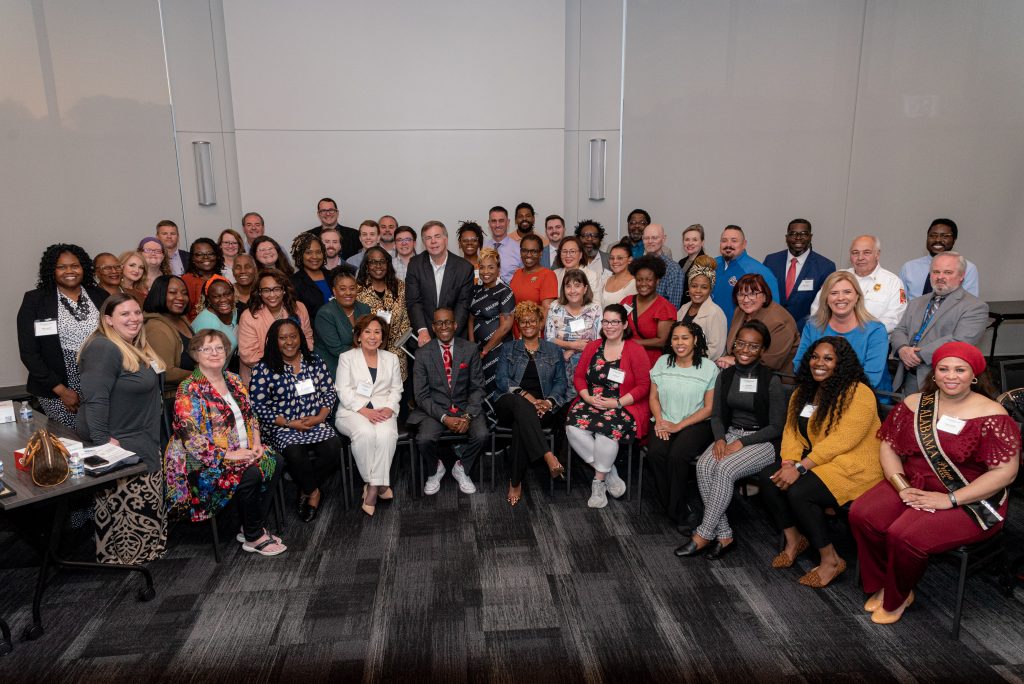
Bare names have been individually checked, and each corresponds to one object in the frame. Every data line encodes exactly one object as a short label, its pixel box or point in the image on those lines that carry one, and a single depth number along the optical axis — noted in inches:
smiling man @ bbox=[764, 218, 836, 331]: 198.8
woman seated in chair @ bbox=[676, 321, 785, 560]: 134.9
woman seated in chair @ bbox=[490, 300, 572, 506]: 158.1
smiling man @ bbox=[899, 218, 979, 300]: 189.0
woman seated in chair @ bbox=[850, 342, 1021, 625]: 104.9
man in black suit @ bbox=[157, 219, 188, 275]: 208.7
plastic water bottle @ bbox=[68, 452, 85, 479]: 106.8
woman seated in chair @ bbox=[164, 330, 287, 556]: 129.9
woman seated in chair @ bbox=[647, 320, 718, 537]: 145.9
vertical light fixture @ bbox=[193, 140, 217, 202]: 263.3
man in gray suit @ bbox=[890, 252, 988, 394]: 144.9
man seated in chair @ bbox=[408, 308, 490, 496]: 161.5
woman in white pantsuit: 154.8
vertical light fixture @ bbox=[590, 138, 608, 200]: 285.3
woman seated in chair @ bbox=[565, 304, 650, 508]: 155.7
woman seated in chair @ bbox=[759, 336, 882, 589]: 123.6
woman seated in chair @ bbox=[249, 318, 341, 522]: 148.6
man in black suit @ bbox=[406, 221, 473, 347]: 185.8
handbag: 103.7
